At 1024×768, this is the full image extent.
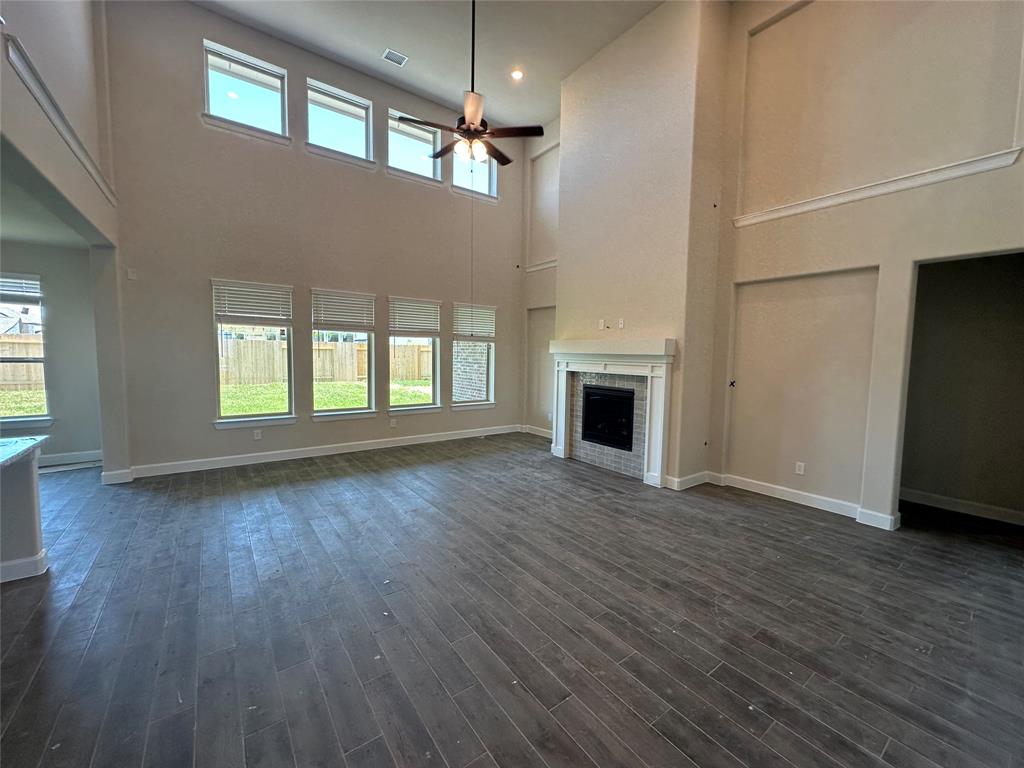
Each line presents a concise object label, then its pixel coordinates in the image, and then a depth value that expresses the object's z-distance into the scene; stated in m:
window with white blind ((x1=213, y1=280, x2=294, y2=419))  5.07
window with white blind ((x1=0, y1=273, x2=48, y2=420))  4.88
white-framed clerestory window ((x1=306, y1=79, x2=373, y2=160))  5.57
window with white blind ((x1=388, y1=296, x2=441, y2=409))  6.32
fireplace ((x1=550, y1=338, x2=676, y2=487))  4.56
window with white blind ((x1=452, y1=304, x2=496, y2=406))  6.95
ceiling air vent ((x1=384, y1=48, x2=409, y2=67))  5.33
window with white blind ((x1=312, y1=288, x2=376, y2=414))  5.68
